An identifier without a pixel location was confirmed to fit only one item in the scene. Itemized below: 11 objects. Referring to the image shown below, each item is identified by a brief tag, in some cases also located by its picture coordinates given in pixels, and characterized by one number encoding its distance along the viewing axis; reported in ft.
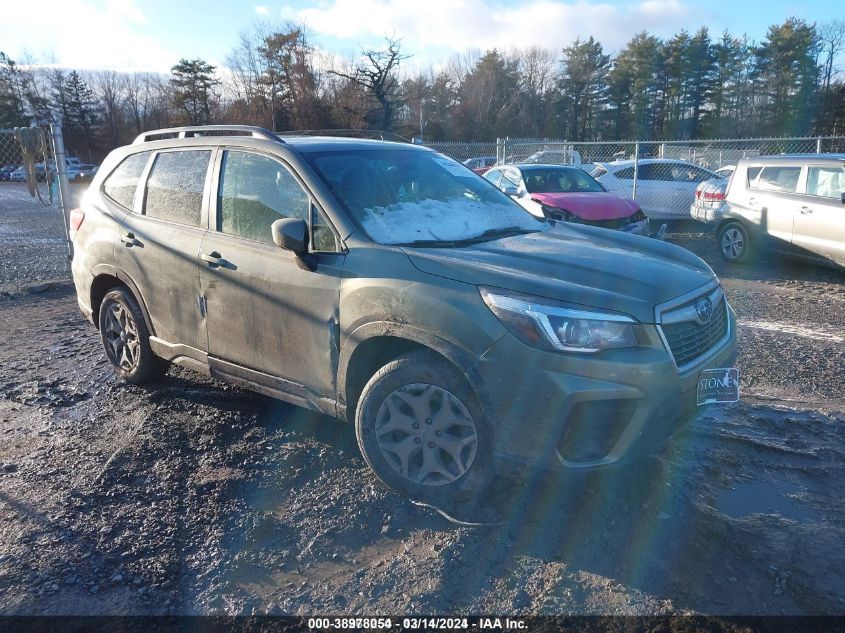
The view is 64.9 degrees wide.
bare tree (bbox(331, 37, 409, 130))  153.97
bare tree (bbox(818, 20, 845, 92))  169.29
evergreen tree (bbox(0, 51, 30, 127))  170.26
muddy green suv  9.29
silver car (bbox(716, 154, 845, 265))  28.43
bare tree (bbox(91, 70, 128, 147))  189.67
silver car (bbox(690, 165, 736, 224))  36.79
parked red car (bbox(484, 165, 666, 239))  34.99
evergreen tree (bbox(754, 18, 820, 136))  168.55
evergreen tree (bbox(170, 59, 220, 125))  173.58
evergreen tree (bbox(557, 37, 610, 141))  209.97
